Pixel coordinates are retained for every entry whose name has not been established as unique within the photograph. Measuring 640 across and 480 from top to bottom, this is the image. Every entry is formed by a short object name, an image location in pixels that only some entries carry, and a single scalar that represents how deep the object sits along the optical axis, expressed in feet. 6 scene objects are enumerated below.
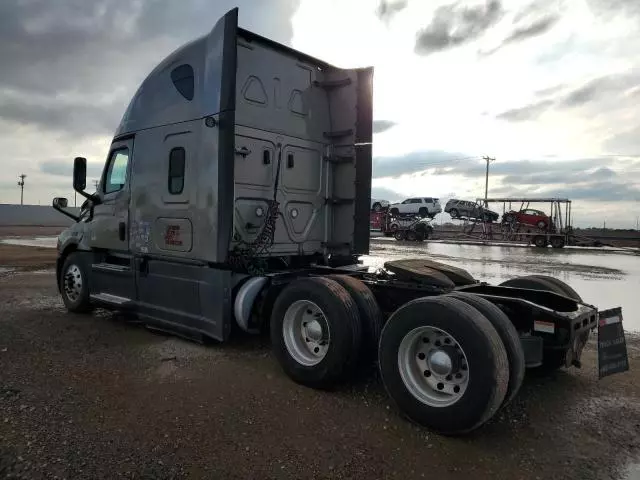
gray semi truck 12.47
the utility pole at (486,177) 203.06
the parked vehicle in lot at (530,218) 105.29
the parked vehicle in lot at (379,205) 131.75
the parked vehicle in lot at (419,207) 127.65
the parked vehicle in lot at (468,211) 124.77
